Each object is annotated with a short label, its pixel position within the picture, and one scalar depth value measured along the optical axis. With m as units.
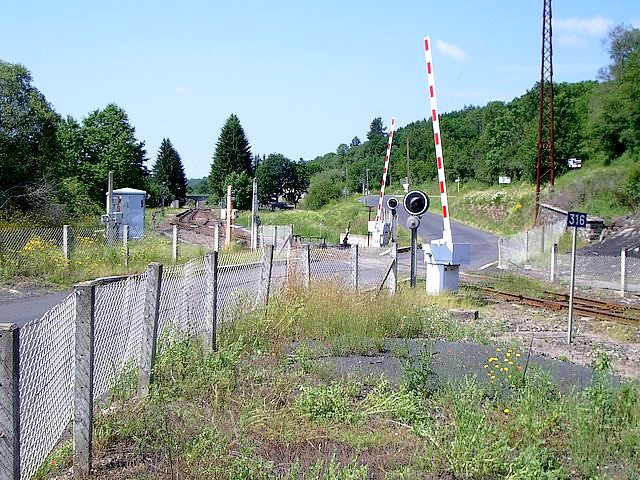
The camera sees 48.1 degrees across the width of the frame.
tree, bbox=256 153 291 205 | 131.44
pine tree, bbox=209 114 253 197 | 117.12
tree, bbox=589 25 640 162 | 52.72
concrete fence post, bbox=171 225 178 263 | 22.67
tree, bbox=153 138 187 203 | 136.75
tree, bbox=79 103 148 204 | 70.12
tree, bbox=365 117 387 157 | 149.46
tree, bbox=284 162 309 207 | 142.12
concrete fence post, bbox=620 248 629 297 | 21.22
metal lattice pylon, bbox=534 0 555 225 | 40.81
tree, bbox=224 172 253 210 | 101.81
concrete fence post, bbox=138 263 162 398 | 6.23
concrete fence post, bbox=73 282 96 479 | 4.78
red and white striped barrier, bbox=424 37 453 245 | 16.61
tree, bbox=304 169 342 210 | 93.50
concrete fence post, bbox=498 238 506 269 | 30.76
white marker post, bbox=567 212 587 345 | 11.99
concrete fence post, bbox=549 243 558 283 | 24.03
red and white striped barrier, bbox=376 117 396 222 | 33.42
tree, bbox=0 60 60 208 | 27.42
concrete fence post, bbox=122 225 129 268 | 20.48
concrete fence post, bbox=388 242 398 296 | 15.45
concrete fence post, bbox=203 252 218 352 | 8.05
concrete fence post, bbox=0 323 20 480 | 3.58
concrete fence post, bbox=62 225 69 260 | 18.91
